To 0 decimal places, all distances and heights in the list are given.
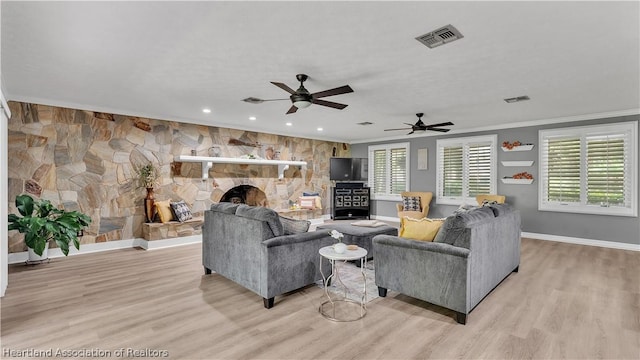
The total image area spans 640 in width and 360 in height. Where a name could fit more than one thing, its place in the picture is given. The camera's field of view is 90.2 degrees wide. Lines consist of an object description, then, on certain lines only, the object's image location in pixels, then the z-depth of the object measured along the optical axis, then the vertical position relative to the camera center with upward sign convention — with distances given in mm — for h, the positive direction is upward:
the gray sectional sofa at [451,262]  2842 -789
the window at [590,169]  5613 +250
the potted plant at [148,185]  5875 -144
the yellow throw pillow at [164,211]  5941 -625
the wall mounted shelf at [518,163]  6630 +404
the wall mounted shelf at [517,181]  6655 +19
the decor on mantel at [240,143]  7297 +838
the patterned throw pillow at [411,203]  7922 -572
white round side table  2943 -1251
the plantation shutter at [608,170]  5648 +234
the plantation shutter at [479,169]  7273 +286
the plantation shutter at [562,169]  6121 +262
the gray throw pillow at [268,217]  3248 -394
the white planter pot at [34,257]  4671 -1202
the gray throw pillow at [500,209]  3616 -324
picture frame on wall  8336 +569
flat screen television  9195 +320
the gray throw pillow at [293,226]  3508 -523
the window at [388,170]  8898 +294
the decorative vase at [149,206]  5867 -529
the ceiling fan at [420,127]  5789 +986
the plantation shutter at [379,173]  9344 +213
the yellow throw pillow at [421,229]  3213 -491
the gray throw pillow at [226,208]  3719 -356
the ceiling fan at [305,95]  3449 +957
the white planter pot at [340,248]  3107 -669
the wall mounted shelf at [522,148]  6609 +721
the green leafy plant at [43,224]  4066 -636
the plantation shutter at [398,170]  8883 +293
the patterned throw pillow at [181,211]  6078 -641
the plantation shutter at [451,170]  7777 +275
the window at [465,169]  7254 +301
